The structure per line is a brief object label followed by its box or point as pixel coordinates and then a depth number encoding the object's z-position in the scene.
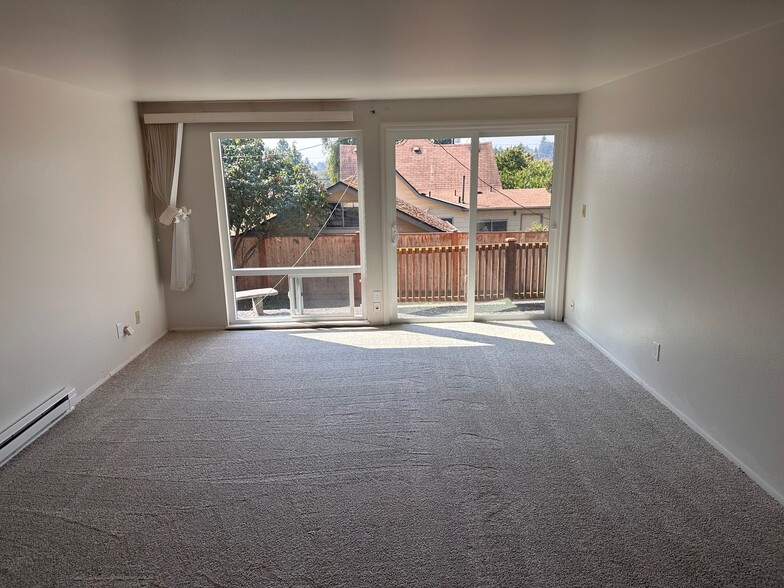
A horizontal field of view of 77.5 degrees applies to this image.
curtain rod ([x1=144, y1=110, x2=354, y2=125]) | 4.32
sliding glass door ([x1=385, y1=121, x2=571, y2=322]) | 4.71
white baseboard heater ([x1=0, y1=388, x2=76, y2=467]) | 2.59
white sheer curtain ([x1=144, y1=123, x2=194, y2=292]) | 4.37
